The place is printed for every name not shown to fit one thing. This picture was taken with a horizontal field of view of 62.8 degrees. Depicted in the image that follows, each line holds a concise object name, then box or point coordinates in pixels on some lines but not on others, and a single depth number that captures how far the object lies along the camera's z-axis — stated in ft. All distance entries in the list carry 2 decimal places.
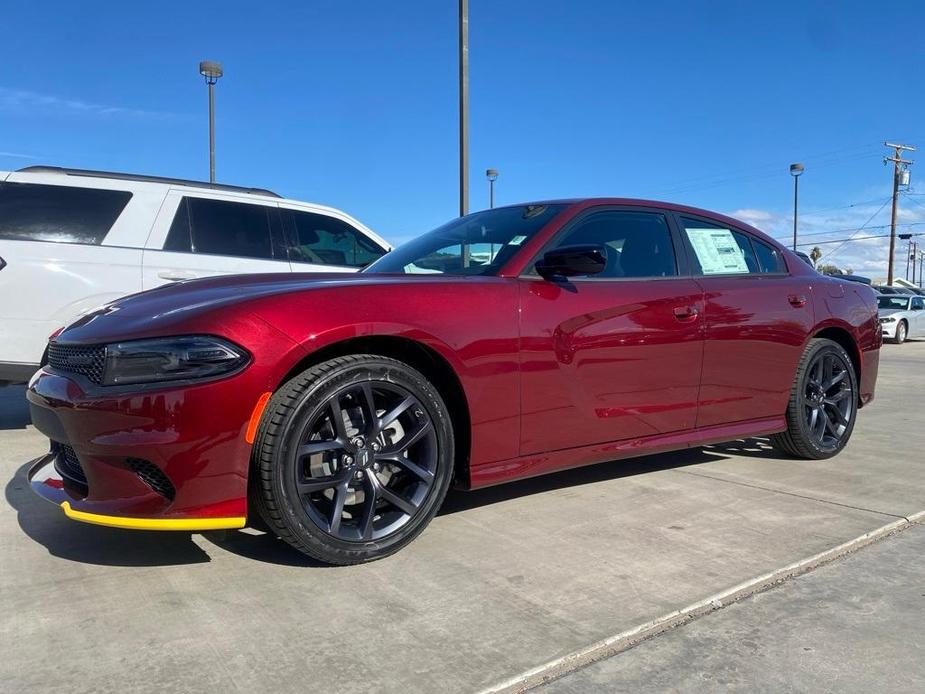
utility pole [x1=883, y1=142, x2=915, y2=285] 140.87
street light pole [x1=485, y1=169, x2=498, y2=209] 77.46
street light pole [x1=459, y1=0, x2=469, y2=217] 30.76
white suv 16.67
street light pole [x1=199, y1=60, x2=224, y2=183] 52.31
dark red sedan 8.43
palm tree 173.47
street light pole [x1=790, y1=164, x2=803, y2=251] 124.23
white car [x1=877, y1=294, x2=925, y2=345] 64.90
